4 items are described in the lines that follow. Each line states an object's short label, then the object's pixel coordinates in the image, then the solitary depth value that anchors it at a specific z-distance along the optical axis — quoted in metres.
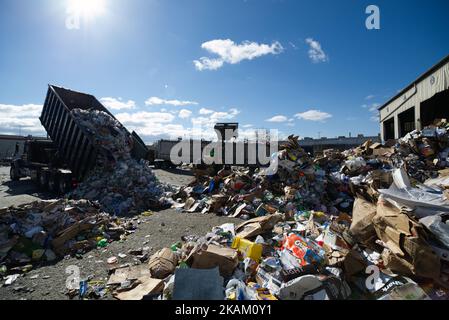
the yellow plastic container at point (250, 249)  3.12
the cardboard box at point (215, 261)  2.86
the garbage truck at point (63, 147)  7.85
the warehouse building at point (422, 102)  9.59
